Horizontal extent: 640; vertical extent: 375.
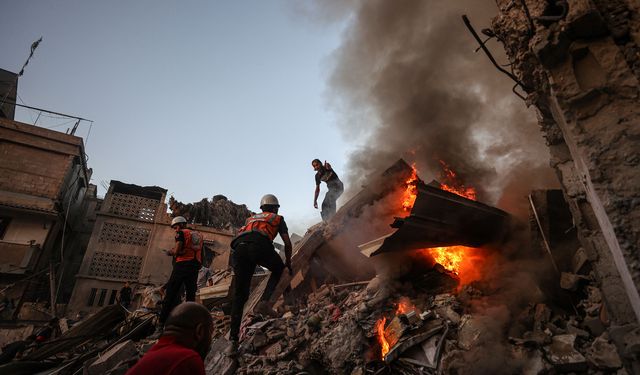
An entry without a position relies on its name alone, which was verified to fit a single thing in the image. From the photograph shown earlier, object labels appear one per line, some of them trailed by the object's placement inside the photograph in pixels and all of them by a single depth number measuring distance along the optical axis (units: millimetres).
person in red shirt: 1459
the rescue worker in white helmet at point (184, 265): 4668
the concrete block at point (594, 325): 2891
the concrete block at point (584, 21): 2244
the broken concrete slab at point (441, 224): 4176
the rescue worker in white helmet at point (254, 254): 3834
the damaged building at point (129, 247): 15648
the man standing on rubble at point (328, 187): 7962
